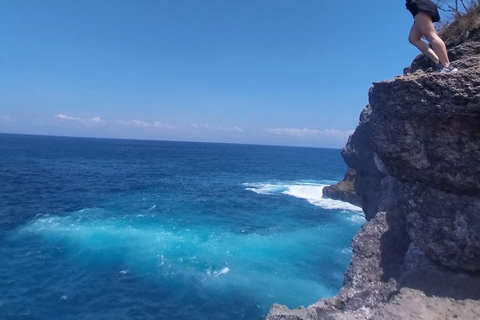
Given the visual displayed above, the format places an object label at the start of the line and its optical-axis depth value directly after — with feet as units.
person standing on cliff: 28.55
